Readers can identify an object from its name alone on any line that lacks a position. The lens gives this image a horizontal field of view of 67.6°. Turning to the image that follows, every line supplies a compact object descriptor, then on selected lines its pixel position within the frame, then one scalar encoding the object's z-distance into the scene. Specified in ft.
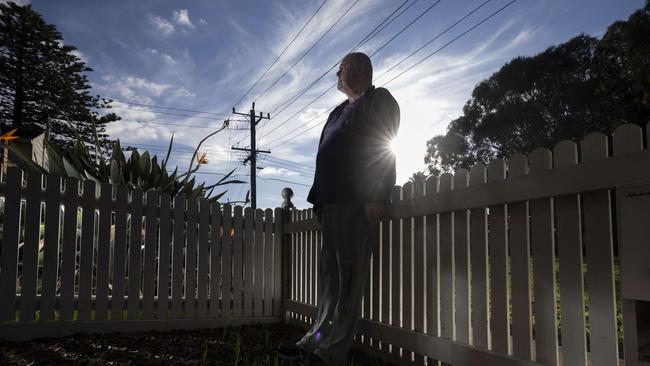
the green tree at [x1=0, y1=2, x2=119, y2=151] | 90.12
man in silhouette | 8.57
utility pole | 78.27
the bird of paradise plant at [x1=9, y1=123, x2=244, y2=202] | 15.88
